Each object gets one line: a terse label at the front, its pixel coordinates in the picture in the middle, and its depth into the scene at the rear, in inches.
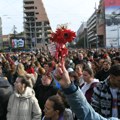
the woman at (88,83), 96.7
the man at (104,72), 155.5
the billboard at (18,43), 718.3
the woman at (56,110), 73.5
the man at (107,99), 70.0
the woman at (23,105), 97.8
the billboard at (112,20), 1577.7
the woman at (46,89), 114.1
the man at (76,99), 43.8
